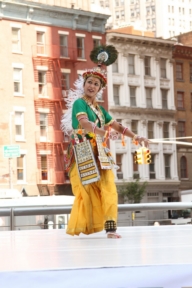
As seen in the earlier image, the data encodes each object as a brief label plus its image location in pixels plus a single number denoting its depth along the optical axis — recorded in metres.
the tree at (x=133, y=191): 65.38
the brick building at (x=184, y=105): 74.19
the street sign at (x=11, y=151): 55.72
